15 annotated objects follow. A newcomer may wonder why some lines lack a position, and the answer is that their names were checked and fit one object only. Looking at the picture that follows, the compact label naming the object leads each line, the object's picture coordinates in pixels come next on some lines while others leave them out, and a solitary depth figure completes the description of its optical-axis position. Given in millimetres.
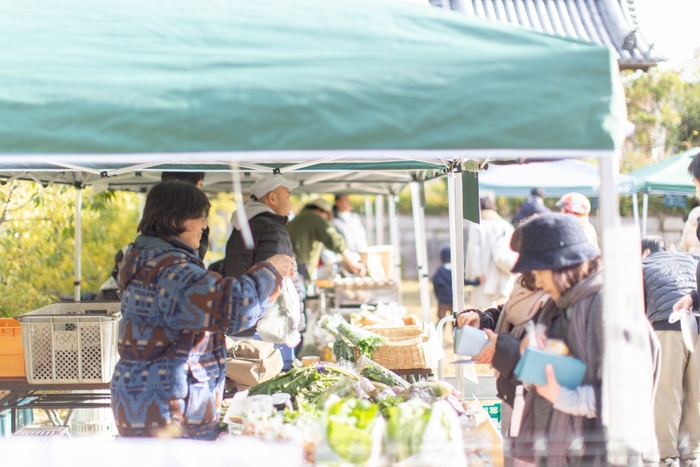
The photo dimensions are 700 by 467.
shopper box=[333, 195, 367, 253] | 8508
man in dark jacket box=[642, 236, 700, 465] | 3969
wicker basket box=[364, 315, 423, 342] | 3949
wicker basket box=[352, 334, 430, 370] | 3576
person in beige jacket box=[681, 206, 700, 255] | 5367
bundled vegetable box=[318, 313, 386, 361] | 3619
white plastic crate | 3227
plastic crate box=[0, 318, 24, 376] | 3453
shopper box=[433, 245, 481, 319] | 7172
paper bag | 3436
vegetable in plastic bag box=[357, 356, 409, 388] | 3133
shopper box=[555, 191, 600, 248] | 3860
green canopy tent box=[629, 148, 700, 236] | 7938
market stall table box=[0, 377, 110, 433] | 3303
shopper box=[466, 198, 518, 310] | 6957
